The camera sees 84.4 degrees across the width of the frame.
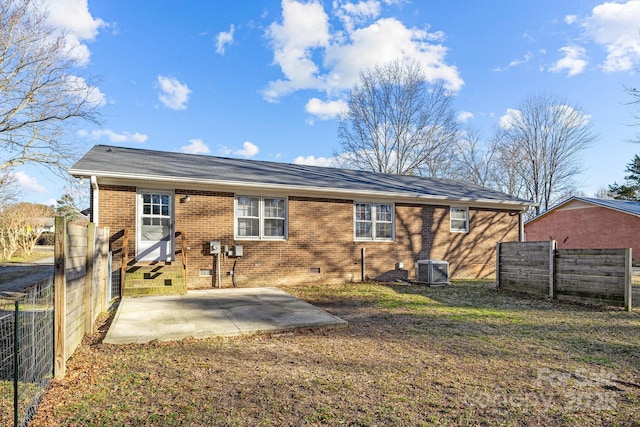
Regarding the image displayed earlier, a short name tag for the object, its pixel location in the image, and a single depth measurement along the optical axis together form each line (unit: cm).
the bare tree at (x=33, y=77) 1393
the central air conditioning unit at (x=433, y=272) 1115
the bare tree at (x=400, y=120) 2677
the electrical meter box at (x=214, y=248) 944
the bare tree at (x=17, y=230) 2119
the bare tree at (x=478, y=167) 3278
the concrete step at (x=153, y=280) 822
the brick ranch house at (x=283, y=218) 896
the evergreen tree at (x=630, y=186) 3155
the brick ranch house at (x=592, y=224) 1986
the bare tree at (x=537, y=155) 3081
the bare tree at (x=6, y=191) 1665
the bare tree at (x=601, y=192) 4757
